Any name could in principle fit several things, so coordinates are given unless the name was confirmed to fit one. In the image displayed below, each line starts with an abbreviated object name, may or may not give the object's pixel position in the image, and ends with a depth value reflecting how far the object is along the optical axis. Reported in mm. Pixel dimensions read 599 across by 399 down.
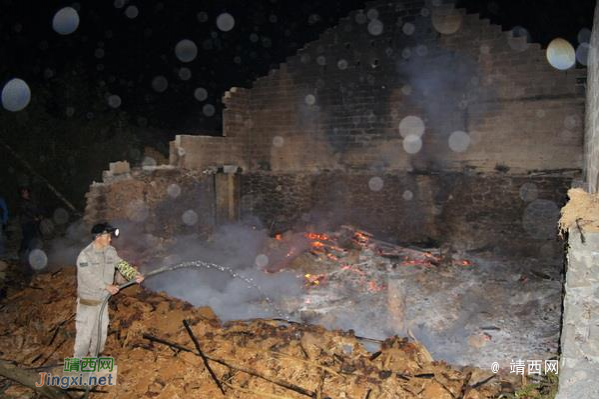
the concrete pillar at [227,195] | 14823
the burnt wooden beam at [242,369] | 5270
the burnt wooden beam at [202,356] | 5405
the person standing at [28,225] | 9922
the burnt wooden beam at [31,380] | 5090
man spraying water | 5395
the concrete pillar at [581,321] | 3447
